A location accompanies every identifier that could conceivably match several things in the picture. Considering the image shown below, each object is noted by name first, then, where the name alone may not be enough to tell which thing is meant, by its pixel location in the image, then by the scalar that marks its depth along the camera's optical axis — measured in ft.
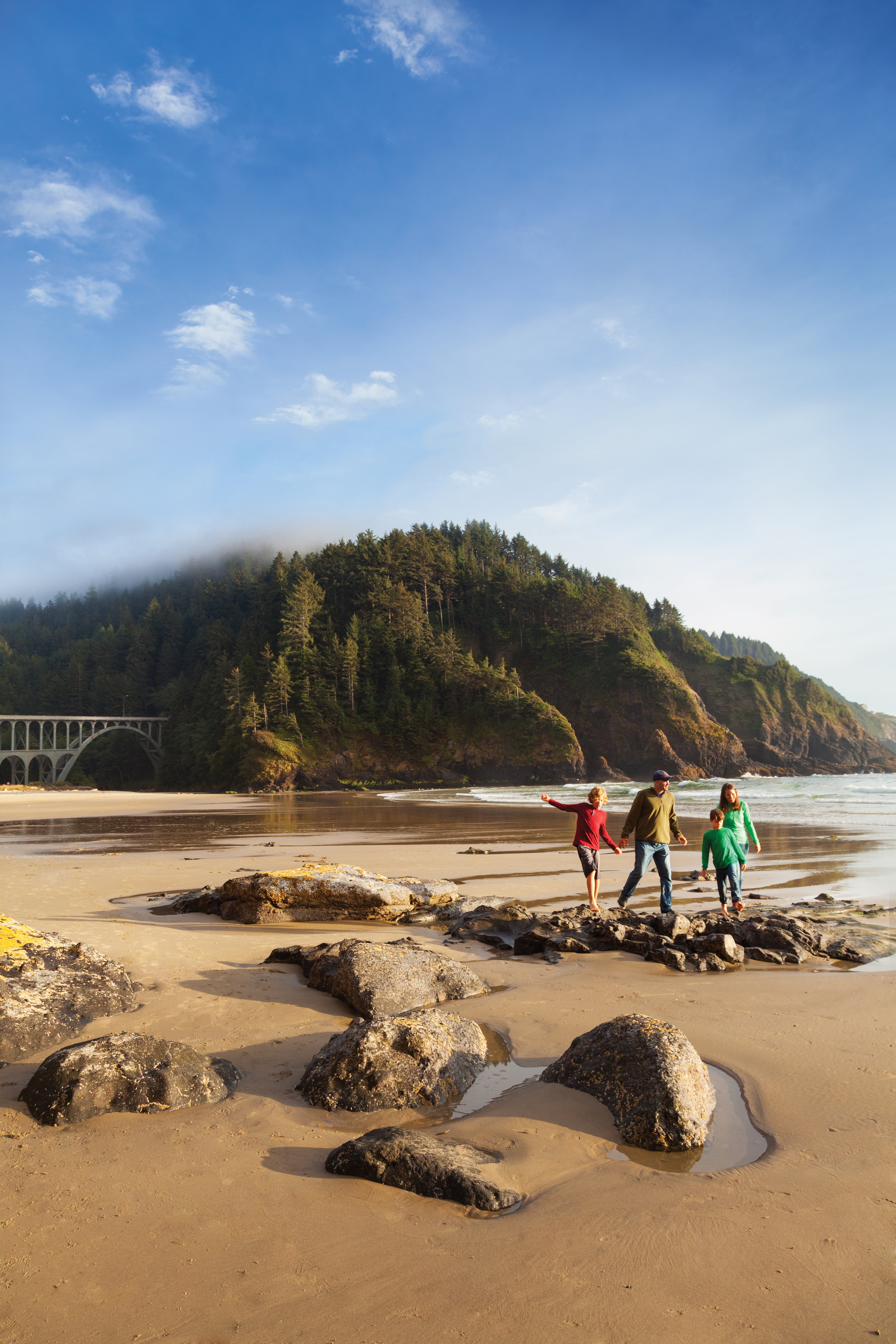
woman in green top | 31.68
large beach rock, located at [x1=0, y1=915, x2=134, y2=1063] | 15.43
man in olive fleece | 31.63
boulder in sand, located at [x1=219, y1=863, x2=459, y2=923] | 29.96
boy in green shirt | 31.01
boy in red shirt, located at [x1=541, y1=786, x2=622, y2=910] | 32.35
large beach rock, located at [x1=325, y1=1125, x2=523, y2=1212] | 10.03
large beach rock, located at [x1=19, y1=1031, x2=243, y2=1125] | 12.34
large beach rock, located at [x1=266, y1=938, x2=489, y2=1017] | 18.54
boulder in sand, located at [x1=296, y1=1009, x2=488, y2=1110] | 13.23
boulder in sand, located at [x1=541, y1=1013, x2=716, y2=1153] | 11.96
